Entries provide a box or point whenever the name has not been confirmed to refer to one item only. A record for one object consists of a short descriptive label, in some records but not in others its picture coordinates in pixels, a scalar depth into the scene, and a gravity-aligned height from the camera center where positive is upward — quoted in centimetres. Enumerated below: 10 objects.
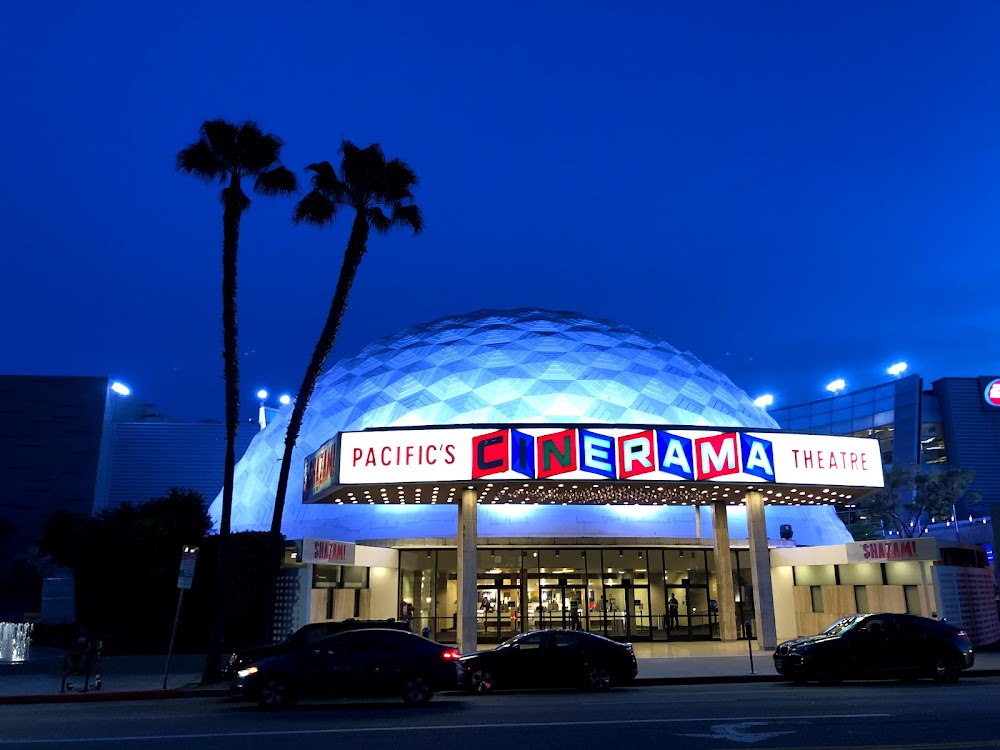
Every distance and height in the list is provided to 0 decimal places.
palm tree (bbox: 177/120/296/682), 1889 +985
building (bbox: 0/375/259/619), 4494 +815
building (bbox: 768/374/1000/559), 7794 +1639
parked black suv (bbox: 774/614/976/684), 1634 -113
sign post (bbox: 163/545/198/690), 1802 +71
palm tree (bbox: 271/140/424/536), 2080 +1012
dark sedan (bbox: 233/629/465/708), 1373 -117
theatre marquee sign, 2208 +382
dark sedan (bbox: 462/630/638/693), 1600 -124
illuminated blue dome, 2998 +797
